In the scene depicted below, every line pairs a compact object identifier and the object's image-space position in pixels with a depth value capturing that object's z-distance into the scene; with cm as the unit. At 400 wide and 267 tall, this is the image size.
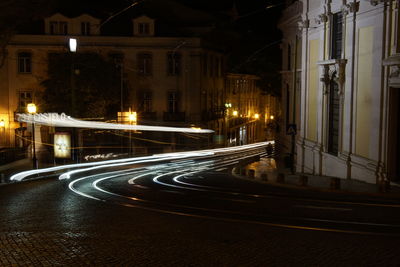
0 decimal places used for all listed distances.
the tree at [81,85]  4709
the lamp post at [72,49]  2752
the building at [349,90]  2111
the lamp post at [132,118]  4322
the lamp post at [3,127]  4939
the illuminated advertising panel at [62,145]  3553
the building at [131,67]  5069
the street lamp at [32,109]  3497
